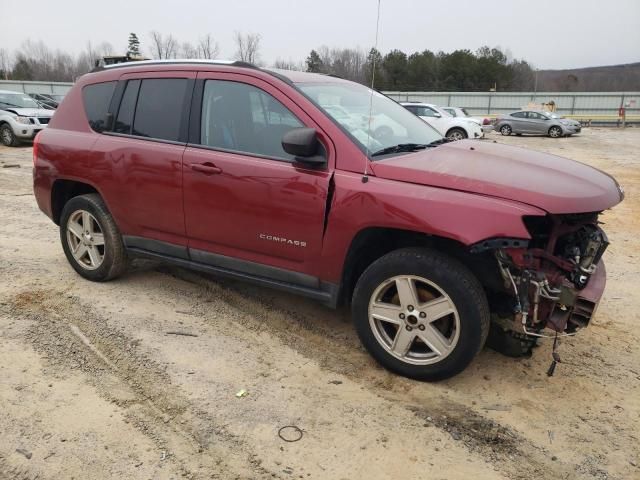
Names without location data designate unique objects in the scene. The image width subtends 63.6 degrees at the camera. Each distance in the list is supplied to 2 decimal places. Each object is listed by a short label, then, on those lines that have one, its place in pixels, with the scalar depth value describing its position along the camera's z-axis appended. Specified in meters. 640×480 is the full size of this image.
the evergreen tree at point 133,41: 55.33
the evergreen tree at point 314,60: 46.67
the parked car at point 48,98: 26.25
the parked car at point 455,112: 23.83
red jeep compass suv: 2.82
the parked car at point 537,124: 26.59
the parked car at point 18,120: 15.04
